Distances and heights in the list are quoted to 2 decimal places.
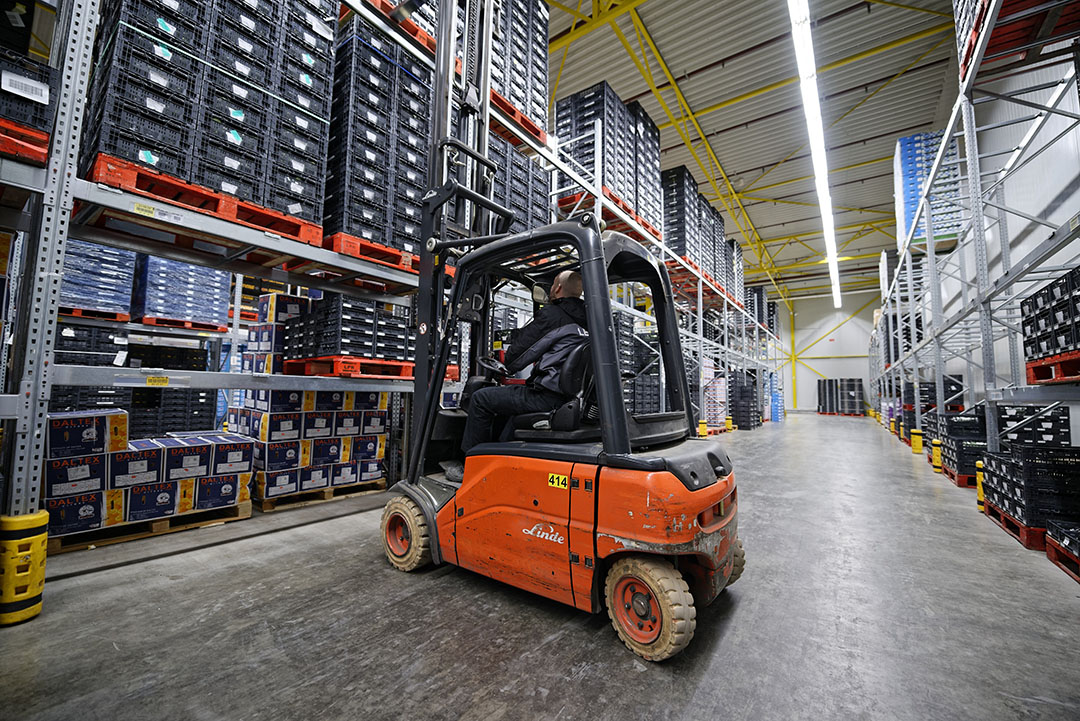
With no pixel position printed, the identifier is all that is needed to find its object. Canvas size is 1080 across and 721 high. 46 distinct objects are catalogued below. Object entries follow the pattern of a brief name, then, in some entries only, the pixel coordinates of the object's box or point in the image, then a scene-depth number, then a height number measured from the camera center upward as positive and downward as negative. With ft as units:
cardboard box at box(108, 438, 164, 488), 11.27 -2.12
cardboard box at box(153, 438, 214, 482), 12.08 -2.05
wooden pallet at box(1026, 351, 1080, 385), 11.98 +0.81
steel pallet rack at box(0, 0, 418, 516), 7.76 +3.27
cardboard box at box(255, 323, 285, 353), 17.40 +1.83
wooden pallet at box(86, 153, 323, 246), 9.53 +4.52
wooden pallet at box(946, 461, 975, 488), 20.97 -3.93
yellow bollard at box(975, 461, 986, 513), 16.91 -3.57
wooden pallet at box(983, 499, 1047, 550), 12.12 -3.82
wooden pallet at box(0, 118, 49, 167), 7.53 +4.03
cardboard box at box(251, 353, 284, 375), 17.24 +0.84
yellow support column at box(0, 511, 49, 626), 7.15 -3.01
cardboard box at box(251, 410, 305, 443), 14.85 -1.40
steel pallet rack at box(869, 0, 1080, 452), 13.34 +9.40
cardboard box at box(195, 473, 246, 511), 12.69 -3.08
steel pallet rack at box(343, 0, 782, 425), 16.17 +11.26
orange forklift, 6.47 -1.37
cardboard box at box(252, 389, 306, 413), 15.05 -0.57
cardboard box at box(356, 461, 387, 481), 17.16 -3.24
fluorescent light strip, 20.95 +17.28
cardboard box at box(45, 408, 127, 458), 10.61 -1.25
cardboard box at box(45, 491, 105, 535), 10.36 -3.10
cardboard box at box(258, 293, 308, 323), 17.19 +3.02
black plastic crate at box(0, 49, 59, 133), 7.57 +4.94
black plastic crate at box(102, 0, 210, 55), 10.15 +8.49
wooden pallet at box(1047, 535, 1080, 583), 10.14 -3.81
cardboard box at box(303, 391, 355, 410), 15.89 -0.52
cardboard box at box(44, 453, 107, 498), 10.40 -2.22
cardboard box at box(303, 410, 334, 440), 15.75 -1.39
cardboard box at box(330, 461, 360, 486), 16.31 -3.25
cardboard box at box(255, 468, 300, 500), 14.53 -3.22
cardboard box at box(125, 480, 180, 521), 11.50 -3.07
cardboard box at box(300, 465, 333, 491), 15.47 -3.20
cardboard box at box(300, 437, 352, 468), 15.60 -2.35
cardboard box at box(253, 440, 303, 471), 14.64 -2.33
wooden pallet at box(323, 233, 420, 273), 13.73 +4.32
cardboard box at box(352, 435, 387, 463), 17.02 -2.40
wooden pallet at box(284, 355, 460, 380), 14.71 +0.64
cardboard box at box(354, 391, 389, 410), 17.31 -0.57
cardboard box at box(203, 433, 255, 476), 12.94 -2.07
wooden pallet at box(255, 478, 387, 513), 14.74 -3.96
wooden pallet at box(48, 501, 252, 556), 10.71 -3.85
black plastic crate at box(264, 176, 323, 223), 12.57 +5.35
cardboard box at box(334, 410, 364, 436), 16.56 -1.37
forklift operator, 8.01 +0.63
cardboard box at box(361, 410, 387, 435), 17.46 -1.42
